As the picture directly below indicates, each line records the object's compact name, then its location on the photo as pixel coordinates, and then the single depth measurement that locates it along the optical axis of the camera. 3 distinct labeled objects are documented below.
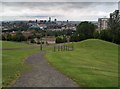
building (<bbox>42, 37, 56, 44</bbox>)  53.39
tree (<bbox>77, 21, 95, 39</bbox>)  57.60
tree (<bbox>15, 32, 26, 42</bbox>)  53.25
